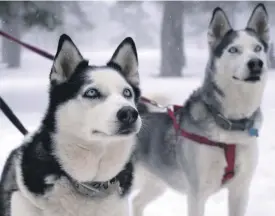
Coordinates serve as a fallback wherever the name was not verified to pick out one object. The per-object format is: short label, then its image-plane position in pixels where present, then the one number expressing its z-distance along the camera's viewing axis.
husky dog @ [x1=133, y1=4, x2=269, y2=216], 2.19
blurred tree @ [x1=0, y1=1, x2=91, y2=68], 5.11
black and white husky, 1.84
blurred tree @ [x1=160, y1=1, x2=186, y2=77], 6.38
